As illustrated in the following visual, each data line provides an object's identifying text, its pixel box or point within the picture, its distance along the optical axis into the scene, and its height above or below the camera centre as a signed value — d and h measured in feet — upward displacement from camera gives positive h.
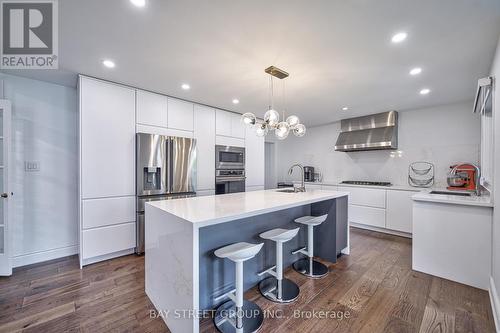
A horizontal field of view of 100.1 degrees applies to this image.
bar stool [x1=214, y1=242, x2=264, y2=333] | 4.91 -4.01
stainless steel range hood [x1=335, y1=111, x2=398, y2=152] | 13.29 +2.19
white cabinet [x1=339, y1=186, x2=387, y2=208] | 12.77 -1.97
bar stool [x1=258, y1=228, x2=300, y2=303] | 6.21 -3.89
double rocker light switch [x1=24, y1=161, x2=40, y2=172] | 8.68 -0.07
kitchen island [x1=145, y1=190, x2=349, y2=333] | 4.36 -2.16
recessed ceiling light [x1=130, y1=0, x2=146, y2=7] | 4.65 +3.63
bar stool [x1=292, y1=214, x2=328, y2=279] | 7.63 -3.97
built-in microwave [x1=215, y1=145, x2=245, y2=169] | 12.69 +0.49
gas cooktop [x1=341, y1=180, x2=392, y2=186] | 13.82 -1.21
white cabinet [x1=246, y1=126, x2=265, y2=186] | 14.48 +0.43
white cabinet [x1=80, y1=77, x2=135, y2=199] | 8.45 +1.10
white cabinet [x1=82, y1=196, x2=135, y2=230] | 8.46 -1.98
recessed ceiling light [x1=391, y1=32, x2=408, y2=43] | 5.67 +3.56
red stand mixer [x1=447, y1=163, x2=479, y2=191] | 9.41 -0.58
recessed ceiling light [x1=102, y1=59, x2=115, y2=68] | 7.31 +3.61
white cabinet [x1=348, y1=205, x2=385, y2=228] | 12.77 -3.20
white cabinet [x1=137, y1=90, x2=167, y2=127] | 9.88 +2.74
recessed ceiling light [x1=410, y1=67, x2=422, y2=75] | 7.68 +3.54
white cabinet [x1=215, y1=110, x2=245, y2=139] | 12.96 +2.59
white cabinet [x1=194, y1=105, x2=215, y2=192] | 11.93 +1.18
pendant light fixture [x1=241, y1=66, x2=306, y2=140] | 7.52 +1.62
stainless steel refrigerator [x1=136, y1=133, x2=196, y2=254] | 9.51 -0.22
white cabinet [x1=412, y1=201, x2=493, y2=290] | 6.83 -2.68
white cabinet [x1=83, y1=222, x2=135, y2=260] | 8.45 -3.20
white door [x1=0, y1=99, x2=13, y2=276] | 7.72 -0.96
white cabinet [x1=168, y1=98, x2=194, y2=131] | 10.91 +2.71
